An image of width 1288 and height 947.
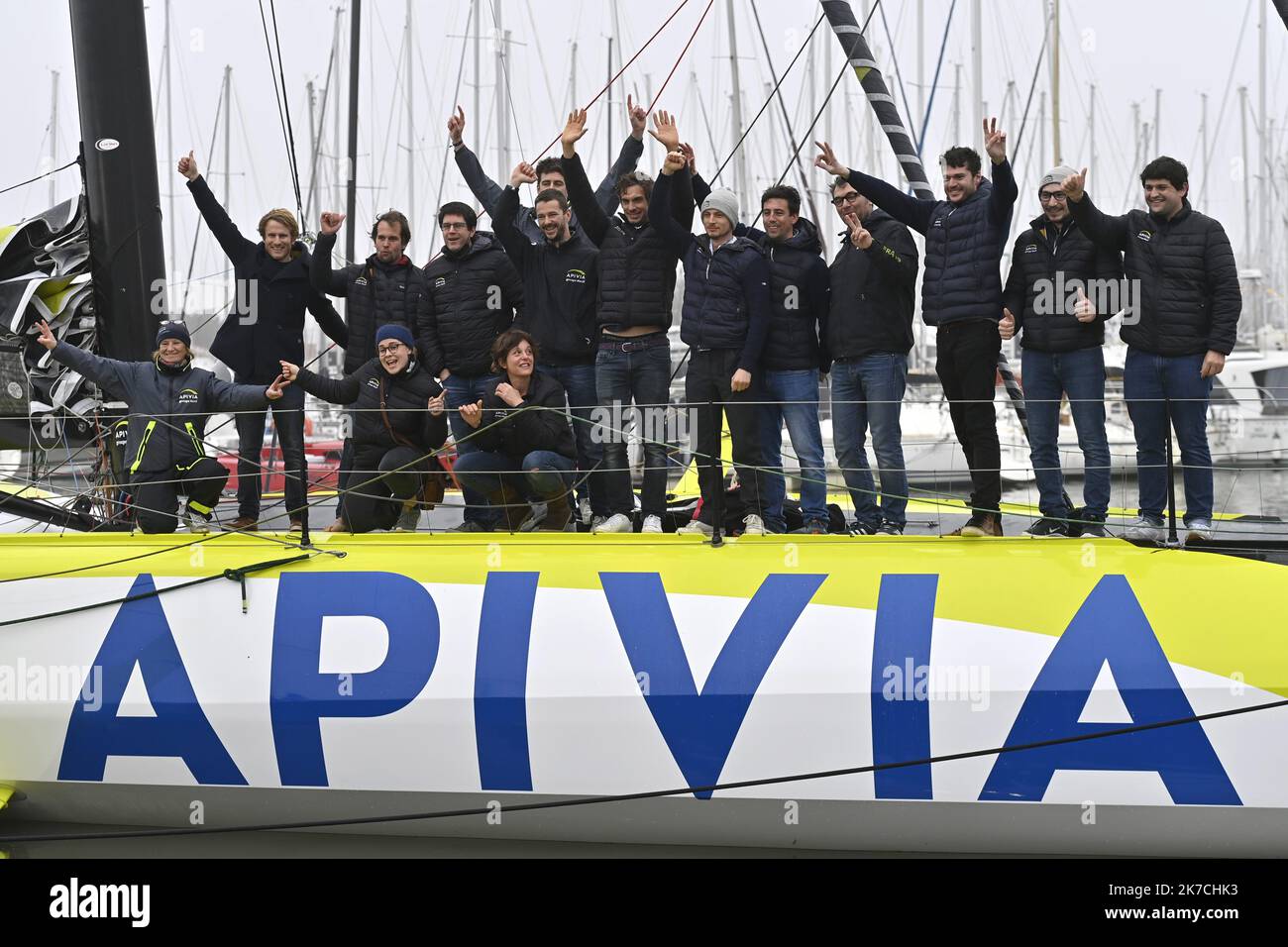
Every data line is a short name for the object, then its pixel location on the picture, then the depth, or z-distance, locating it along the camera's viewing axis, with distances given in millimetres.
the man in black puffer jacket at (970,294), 5492
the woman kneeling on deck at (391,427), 5789
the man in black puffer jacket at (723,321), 5703
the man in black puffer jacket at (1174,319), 5398
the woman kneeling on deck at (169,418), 5801
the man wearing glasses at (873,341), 5742
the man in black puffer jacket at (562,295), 6156
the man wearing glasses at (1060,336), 5539
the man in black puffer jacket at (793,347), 5793
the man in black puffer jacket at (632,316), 5883
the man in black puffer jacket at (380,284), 6469
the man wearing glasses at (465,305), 6281
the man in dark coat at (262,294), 6684
